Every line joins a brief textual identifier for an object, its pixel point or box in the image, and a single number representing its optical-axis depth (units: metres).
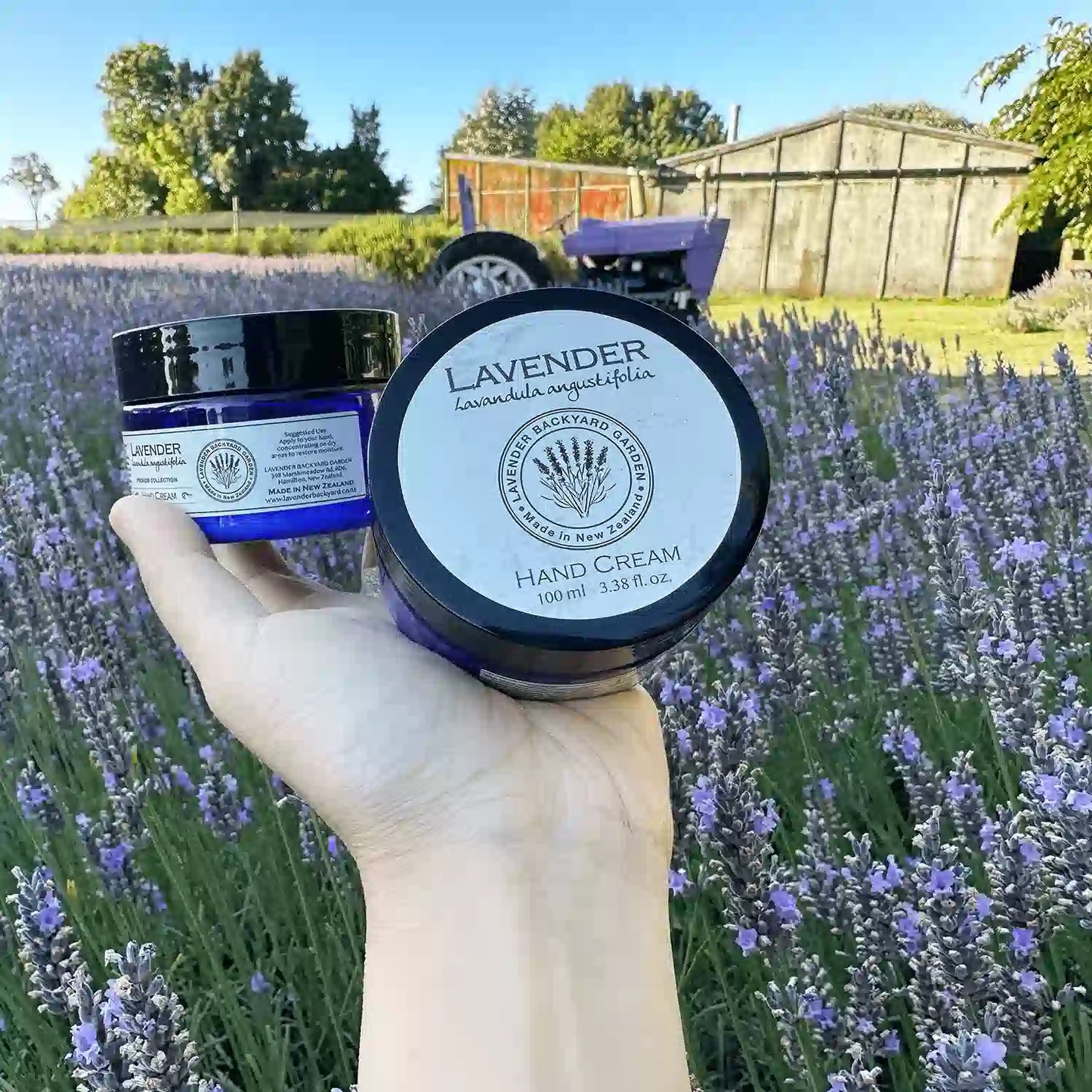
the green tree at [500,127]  45.94
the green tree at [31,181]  20.24
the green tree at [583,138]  40.22
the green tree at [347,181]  29.55
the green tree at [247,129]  29.11
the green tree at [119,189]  28.62
